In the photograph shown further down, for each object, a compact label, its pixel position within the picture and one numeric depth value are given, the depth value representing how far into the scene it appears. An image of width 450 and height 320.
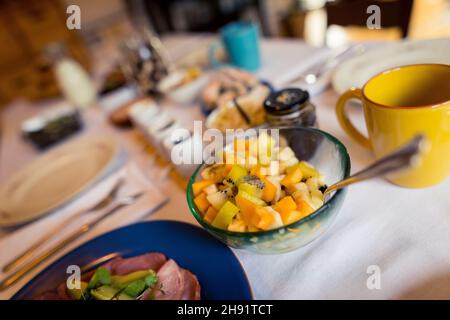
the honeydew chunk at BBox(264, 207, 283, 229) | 0.39
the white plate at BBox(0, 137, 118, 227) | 0.75
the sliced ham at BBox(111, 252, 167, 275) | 0.48
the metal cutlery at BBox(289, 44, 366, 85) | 0.82
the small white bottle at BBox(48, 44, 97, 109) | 1.37
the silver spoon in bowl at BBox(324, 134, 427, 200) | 0.28
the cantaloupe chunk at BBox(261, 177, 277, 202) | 0.45
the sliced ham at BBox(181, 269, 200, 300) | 0.42
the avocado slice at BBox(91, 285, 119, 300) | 0.43
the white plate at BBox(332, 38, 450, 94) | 0.68
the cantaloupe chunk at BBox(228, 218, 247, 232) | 0.41
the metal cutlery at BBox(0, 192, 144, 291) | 0.57
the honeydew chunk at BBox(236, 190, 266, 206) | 0.43
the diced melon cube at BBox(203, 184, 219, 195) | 0.47
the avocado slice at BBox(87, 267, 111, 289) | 0.46
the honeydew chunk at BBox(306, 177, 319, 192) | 0.45
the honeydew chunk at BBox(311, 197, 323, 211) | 0.42
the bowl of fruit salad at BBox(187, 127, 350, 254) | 0.40
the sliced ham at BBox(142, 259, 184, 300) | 0.42
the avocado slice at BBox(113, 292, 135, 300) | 0.42
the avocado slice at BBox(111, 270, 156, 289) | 0.45
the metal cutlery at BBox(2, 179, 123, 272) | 0.60
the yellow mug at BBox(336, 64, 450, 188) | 0.40
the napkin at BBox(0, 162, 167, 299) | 0.62
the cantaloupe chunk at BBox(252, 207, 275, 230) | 0.39
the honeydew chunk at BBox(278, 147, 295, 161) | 0.51
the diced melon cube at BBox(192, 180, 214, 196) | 0.49
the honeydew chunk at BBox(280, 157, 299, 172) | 0.50
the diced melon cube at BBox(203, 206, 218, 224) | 0.45
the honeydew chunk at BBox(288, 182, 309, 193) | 0.44
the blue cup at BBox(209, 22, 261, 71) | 1.03
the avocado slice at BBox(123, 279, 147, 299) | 0.43
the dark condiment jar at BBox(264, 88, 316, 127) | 0.58
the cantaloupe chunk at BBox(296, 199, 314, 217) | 0.40
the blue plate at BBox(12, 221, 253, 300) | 0.42
